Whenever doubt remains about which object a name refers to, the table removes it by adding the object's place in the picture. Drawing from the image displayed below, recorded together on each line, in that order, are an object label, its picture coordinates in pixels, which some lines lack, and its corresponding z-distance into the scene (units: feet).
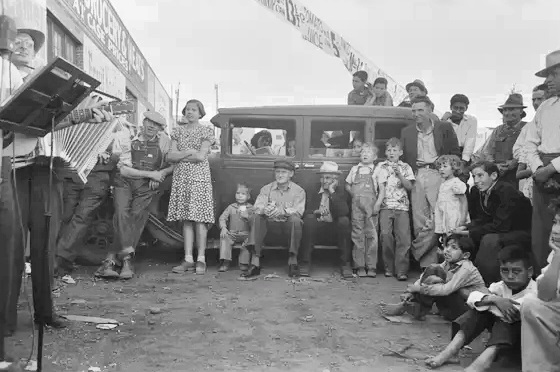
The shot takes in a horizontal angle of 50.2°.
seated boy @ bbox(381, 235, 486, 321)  14.57
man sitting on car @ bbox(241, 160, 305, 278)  21.81
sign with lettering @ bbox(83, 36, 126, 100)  40.06
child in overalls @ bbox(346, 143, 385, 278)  22.18
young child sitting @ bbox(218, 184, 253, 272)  22.71
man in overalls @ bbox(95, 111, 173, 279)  21.80
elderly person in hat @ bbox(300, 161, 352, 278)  22.13
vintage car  23.25
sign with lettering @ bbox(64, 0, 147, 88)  39.27
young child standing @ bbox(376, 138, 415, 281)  21.99
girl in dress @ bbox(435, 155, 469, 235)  20.33
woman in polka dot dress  22.56
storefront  29.76
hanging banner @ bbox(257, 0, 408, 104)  31.14
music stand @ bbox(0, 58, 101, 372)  10.30
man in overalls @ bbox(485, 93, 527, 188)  20.85
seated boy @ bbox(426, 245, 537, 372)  11.81
